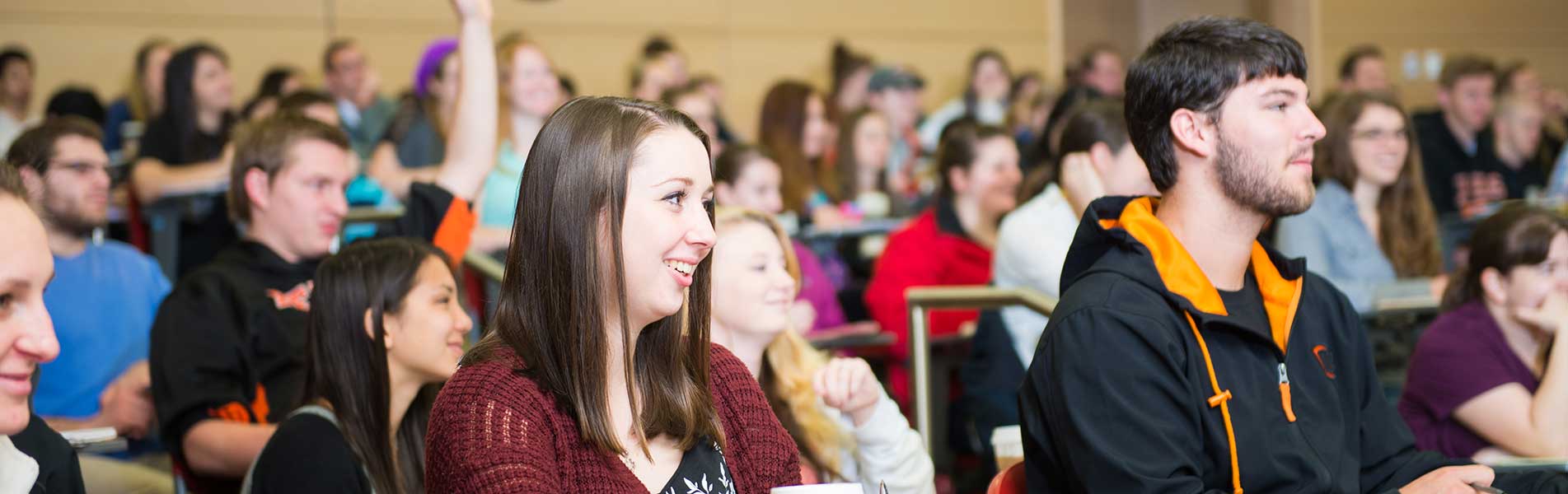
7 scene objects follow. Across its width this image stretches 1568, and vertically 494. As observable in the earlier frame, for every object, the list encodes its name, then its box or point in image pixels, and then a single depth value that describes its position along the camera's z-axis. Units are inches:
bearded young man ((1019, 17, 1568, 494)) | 71.2
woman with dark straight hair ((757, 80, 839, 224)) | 232.4
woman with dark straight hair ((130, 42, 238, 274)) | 188.2
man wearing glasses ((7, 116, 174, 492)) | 125.9
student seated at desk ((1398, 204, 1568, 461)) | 105.8
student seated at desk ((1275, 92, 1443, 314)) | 156.3
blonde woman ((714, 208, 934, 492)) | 93.0
